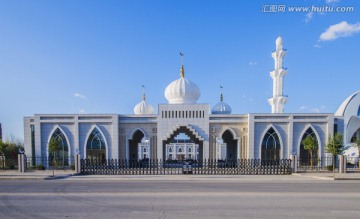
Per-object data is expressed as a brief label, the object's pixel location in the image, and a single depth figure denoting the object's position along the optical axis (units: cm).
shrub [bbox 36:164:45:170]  2472
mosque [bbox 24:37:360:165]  2747
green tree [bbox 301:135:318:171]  2353
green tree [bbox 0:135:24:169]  2548
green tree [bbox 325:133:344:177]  2236
